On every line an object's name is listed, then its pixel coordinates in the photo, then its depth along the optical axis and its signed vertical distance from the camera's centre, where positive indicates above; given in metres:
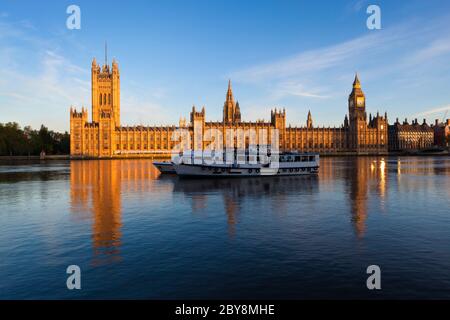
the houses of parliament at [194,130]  149.25 +12.79
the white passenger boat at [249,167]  50.44 -1.39
